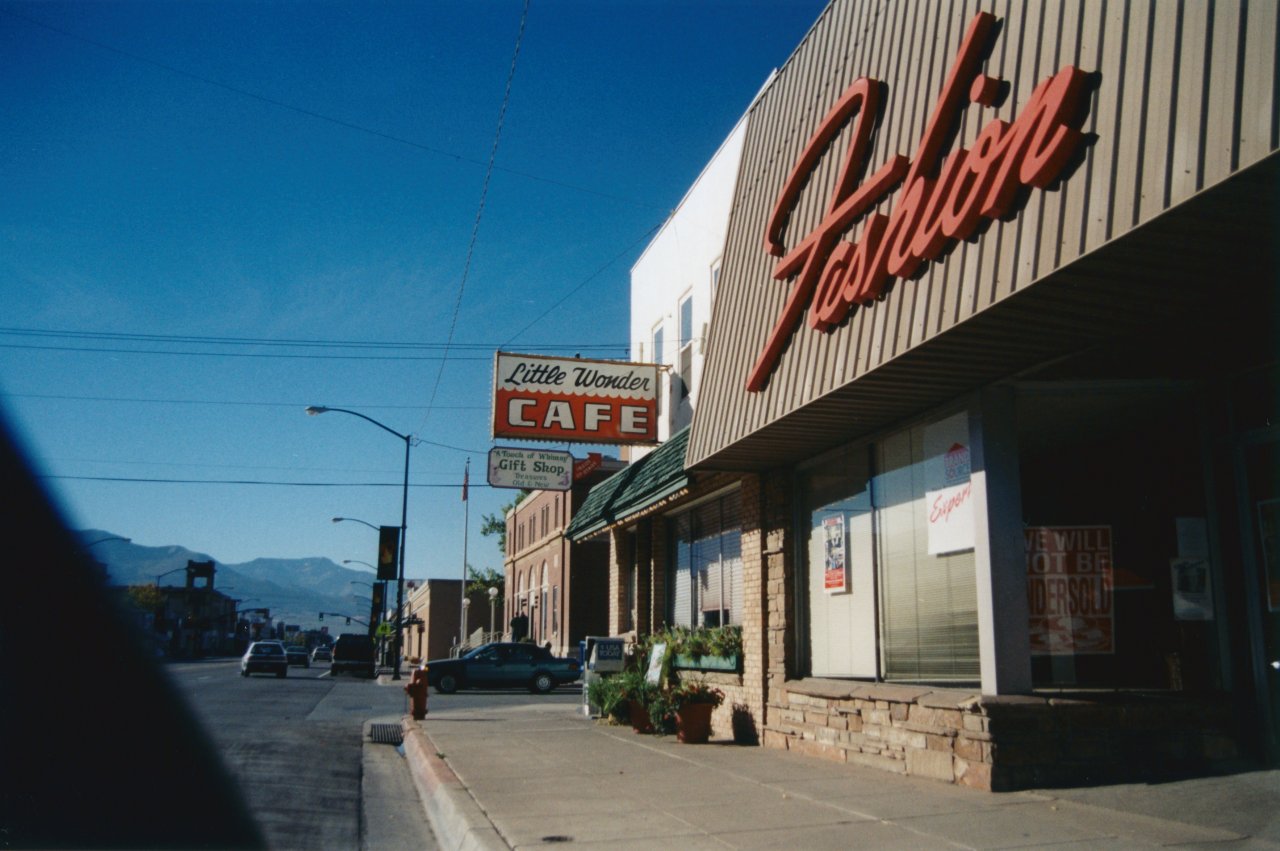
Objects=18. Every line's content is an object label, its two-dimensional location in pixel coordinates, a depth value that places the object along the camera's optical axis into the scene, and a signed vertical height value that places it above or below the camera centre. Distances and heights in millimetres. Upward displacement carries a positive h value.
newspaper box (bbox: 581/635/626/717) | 16172 -584
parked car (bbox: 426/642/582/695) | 29531 -1469
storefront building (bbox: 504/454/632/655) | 38250 +1576
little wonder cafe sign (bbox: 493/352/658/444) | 16297 +3415
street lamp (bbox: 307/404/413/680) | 36656 +1532
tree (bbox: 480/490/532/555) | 74562 +6403
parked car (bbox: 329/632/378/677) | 44062 -1597
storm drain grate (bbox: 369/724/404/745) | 15227 -1740
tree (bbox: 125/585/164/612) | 90556 +1556
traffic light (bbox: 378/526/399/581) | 40250 +2630
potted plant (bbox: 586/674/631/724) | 14578 -1110
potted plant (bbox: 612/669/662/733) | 13648 -1036
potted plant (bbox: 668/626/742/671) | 12622 -348
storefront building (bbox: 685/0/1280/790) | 5492 +1889
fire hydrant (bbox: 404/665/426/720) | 16578 -1206
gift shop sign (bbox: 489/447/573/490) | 19000 +2712
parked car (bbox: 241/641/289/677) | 39000 -1615
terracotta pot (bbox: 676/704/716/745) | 12047 -1191
